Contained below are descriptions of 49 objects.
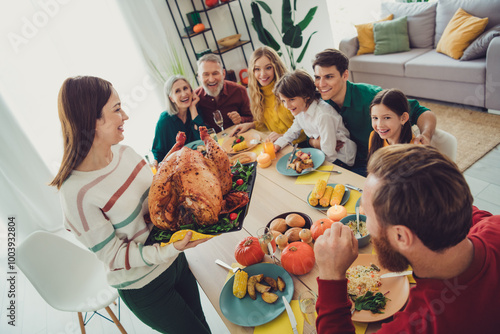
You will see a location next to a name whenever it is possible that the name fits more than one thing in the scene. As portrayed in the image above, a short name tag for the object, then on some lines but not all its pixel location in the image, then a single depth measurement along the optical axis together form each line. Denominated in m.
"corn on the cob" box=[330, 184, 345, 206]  1.53
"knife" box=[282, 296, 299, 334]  1.04
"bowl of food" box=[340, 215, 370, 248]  1.27
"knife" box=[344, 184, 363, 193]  1.59
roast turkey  1.09
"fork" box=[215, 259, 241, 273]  1.35
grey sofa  3.36
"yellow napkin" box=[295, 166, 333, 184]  1.80
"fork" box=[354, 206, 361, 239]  1.28
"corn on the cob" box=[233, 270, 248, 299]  1.21
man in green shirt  2.15
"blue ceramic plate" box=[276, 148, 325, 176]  1.93
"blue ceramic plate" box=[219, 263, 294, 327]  1.11
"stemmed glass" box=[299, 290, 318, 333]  1.02
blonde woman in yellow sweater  2.71
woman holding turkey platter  1.11
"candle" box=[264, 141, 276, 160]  2.19
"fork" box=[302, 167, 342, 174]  1.86
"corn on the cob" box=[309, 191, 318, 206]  1.58
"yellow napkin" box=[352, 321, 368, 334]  0.99
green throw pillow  4.39
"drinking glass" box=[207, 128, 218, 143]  2.28
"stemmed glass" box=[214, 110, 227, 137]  2.63
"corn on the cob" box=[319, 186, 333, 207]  1.55
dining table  1.24
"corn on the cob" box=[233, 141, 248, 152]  2.44
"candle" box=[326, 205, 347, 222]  1.41
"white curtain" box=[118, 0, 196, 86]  3.76
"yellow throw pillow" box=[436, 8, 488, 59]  3.49
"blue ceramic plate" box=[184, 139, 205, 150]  1.88
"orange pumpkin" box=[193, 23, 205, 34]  4.11
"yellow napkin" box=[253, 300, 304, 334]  1.07
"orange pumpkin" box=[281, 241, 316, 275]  1.21
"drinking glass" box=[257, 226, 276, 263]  1.30
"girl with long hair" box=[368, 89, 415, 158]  1.76
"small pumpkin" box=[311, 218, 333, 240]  1.34
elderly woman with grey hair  2.67
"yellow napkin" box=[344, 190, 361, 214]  1.50
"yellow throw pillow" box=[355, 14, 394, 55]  4.64
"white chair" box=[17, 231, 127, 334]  1.90
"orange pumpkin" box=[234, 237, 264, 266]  1.33
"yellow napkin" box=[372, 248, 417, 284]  1.08
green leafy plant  4.21
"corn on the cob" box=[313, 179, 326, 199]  1.59
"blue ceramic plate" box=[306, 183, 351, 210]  1.55
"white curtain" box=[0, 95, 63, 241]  3.27
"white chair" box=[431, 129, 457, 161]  1.70
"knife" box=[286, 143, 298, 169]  2.04
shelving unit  4.16
